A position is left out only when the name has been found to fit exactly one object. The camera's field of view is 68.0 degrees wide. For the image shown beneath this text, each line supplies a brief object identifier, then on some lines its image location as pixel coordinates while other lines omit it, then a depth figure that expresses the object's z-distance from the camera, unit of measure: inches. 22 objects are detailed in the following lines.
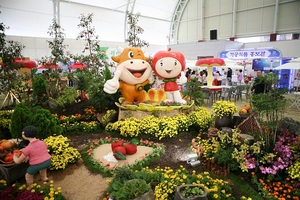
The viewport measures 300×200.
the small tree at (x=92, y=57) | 361.7
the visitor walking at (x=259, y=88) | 365.4
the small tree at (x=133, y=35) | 376.4
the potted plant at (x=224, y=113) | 231.4
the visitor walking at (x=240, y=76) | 584.1
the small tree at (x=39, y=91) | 302.2
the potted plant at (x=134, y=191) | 116.1
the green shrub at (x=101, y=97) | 288.0
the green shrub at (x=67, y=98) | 310.8
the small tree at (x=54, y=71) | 346.3
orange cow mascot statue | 253.3
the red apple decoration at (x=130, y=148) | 194.5
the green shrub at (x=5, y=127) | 253.2
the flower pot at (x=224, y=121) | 233.3
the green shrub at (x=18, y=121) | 195.6
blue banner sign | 521.7
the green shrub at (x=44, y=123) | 187.0
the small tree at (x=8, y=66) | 268.8
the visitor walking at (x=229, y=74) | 610.4
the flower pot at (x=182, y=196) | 111.0
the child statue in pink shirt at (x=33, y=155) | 139.4
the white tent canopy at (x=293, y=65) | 357.0
